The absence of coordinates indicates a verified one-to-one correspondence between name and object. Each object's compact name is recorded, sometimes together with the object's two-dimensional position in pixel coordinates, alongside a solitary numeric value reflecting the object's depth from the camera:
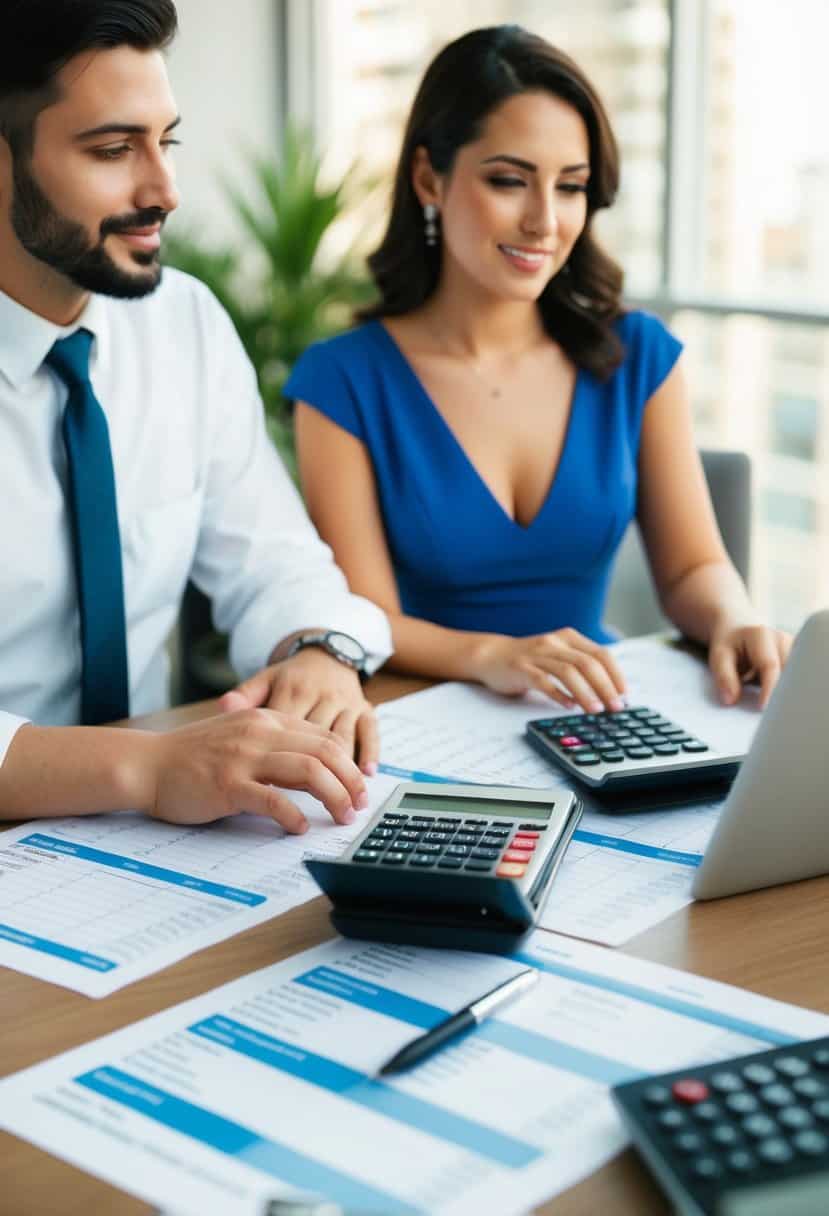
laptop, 0.92
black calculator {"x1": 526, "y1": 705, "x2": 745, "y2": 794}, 1.13
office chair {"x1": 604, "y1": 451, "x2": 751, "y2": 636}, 2.16
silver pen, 0.75
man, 1.13
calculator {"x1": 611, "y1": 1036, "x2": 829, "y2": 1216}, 0.60
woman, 1.86
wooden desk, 0.65
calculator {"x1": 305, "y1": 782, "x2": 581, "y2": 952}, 0.88
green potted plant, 3.80
